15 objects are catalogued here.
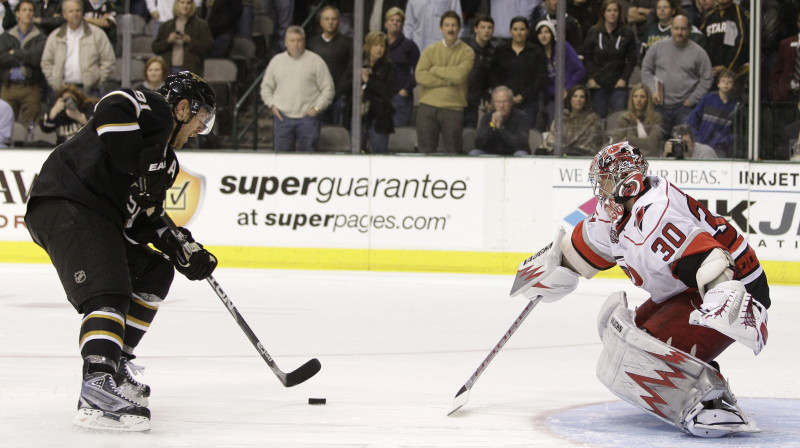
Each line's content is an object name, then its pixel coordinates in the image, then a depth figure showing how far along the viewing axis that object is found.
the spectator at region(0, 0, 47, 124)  17.48
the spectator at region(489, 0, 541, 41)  16.92
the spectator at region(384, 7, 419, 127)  16.94
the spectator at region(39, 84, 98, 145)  17.31
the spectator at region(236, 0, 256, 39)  17.89
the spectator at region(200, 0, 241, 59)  17.75
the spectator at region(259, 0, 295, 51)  17.94
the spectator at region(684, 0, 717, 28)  16.56
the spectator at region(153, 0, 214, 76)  17.52
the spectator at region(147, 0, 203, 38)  17.83
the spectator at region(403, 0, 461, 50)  17.06
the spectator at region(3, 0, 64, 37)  17.73
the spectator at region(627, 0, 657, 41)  16.91
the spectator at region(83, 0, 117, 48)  17.47
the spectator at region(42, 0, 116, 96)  17.44
